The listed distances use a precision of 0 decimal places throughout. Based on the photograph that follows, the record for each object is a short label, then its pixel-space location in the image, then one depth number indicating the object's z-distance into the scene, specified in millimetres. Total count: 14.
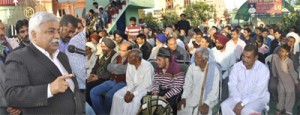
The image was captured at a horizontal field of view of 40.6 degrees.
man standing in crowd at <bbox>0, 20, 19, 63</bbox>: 2230
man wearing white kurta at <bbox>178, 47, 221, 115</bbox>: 3590
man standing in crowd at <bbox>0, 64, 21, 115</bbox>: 2197
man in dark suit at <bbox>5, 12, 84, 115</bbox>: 1846
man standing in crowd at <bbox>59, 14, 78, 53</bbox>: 2184
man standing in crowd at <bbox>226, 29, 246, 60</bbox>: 3380
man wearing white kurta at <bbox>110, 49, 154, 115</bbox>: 3295
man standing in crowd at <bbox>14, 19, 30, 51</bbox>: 2129
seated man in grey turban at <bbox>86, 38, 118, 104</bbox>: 2758
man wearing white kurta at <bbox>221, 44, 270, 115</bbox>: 3562
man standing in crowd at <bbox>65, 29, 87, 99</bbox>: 2262
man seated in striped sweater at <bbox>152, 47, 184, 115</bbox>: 3717
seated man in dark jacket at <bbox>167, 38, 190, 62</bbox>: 3535
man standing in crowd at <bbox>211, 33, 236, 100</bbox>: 3443
